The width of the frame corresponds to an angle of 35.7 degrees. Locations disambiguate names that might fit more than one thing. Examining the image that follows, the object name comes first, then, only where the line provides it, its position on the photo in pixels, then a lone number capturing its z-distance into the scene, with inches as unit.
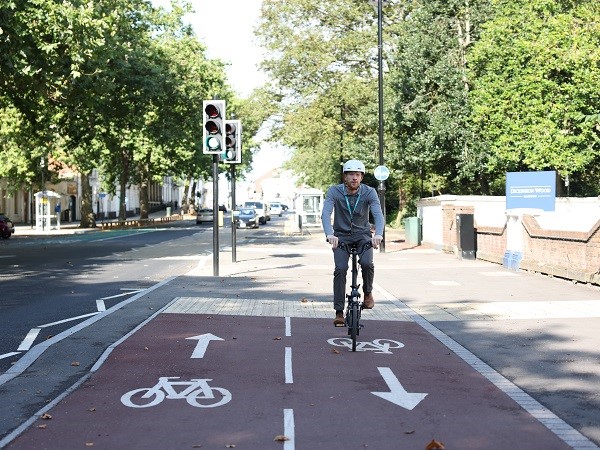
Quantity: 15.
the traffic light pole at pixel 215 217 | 757.9
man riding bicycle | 388.2
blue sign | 888.9
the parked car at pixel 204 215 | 2893.7
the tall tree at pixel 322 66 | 1775.3
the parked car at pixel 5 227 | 1807.3
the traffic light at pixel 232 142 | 833.5
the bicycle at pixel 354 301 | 378.3
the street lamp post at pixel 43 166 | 2286.4
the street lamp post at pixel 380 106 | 1211.2
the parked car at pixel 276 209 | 5049.2
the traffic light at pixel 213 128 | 736.3
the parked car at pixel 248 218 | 2454.5
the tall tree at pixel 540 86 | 1513.3
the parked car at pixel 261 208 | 2987.2
